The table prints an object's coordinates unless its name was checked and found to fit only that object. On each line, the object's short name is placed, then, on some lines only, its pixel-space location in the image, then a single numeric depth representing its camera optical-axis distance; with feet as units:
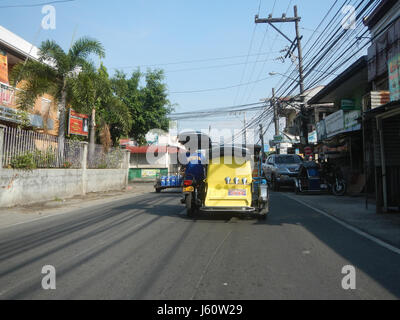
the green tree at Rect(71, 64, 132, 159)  58.54
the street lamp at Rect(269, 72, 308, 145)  71.92
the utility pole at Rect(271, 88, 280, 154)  93.18
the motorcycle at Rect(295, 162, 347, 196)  51.34
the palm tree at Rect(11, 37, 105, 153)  54.65
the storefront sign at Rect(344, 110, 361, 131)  51.55
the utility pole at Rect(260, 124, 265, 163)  108.19
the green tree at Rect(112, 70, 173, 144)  95.71
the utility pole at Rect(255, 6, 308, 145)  71.51
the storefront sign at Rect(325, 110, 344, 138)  57.16
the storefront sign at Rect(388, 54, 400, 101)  38.34
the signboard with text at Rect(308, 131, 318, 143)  76.41
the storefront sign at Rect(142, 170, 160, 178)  129.08
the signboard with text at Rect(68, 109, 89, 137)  67.19
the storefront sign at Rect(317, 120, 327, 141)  68.35
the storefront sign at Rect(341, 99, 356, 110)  66.90
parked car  58.80
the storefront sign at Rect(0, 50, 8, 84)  58.54
